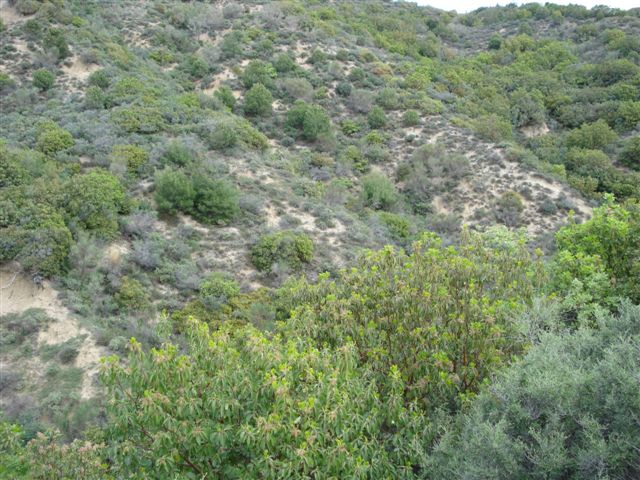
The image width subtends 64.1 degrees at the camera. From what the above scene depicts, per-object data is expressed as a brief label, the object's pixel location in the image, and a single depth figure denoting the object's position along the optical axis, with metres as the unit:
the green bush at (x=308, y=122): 33.44
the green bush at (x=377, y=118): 36.72
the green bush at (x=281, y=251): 19.28
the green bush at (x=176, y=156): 23.39
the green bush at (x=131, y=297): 15.54
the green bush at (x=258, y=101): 34.66
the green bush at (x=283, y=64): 40.12
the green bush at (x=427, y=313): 7.68
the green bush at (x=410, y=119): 37.19
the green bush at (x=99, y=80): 30.91
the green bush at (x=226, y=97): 34.56
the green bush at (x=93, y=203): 17.33
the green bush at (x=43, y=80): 29.98
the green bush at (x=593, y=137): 37.38
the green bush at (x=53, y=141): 22.80
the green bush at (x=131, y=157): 22.27
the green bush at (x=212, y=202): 21.12
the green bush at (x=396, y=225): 25.38
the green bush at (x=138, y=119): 26.09
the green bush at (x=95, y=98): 28.56
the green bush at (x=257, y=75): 37.62
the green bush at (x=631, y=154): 34.56
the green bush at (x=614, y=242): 9.45
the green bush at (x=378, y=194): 28.81
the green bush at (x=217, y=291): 16.47
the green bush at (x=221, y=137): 26.58
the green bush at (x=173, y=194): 20.62
